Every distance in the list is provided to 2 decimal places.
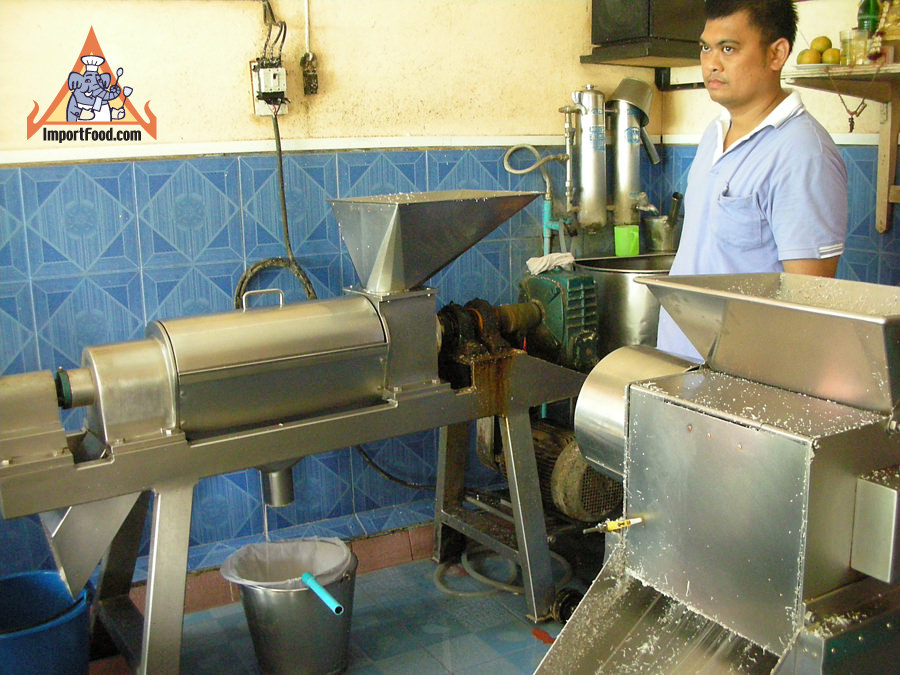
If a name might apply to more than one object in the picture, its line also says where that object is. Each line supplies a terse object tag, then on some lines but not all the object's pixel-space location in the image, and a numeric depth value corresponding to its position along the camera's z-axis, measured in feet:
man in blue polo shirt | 6.97
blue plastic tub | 7.83
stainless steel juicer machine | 7.46
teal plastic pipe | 7.91
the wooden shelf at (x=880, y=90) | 9.16
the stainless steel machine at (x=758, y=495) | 3.84
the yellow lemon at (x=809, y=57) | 9.35
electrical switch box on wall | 10.07
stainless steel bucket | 8.59
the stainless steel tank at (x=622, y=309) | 11.07
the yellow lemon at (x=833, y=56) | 9.24
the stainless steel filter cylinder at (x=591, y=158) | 12.34
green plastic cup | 12.88
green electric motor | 10.93
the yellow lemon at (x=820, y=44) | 9.39
